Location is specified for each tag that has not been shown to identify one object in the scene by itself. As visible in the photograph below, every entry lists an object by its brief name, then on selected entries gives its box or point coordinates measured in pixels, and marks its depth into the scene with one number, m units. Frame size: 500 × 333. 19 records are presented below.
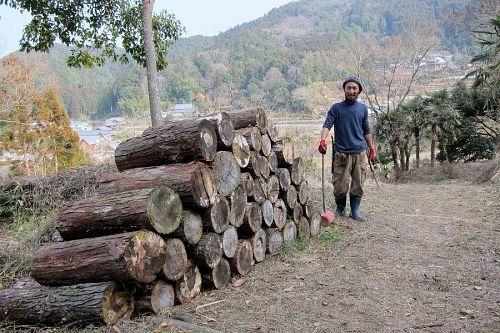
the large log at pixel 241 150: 4.14
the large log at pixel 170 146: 3.74
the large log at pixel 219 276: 3.78
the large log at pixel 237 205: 4.02
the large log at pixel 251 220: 4.22
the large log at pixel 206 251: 3.65
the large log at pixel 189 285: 3.53
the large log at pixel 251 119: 4.63
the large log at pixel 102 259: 3.00
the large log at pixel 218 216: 3.74
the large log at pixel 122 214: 3.25
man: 5.53
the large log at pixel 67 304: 2.99
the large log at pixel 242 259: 4.05
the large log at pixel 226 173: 3.88
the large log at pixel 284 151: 4.90
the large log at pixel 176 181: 3.54
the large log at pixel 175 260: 3.37
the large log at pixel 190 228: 3.53
